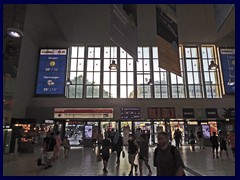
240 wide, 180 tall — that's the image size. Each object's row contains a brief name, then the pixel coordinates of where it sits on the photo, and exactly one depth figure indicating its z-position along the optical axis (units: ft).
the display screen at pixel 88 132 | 63.67
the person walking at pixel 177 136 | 54.29
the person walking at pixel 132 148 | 24.64
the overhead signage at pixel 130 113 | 65.16
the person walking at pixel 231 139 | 32.48
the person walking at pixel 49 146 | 29.66
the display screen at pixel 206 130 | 61.36
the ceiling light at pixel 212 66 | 46.65
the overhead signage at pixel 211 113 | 64.54
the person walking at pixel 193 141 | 48.68
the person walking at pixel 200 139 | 57.26
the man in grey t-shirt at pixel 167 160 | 9.83
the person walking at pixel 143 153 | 23.44
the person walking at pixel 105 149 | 25.90
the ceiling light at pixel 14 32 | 22.94
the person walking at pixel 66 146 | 40.50
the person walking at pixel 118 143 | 30.73
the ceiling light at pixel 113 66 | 44.06
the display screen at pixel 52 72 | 67.00
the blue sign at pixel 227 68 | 68.44
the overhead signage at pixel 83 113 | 64.59
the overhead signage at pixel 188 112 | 64.75
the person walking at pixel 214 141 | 37.55
